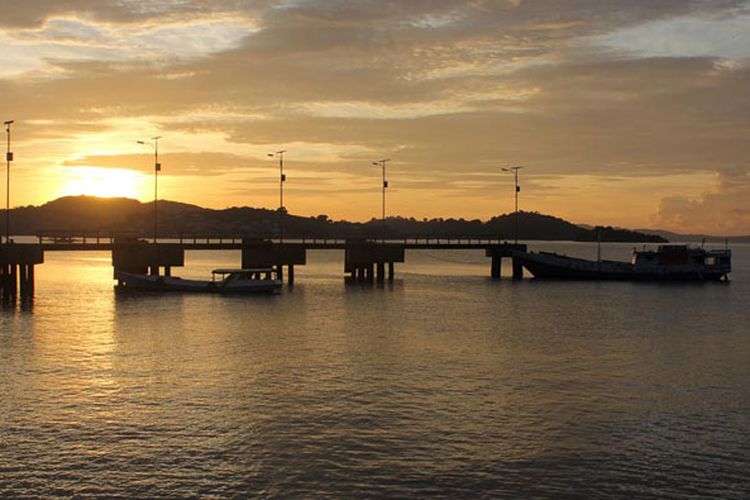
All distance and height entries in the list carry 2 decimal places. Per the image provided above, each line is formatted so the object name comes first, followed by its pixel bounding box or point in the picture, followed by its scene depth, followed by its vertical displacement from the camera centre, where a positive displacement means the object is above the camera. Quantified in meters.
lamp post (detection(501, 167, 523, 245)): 125.75 +9.56
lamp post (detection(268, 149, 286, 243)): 113.19 +8.53
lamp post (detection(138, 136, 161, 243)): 99.51 +8.41
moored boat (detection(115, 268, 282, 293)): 93.31 -5.38
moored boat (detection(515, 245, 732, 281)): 121.44 -3.63
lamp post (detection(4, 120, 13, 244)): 81.50 +7.47
